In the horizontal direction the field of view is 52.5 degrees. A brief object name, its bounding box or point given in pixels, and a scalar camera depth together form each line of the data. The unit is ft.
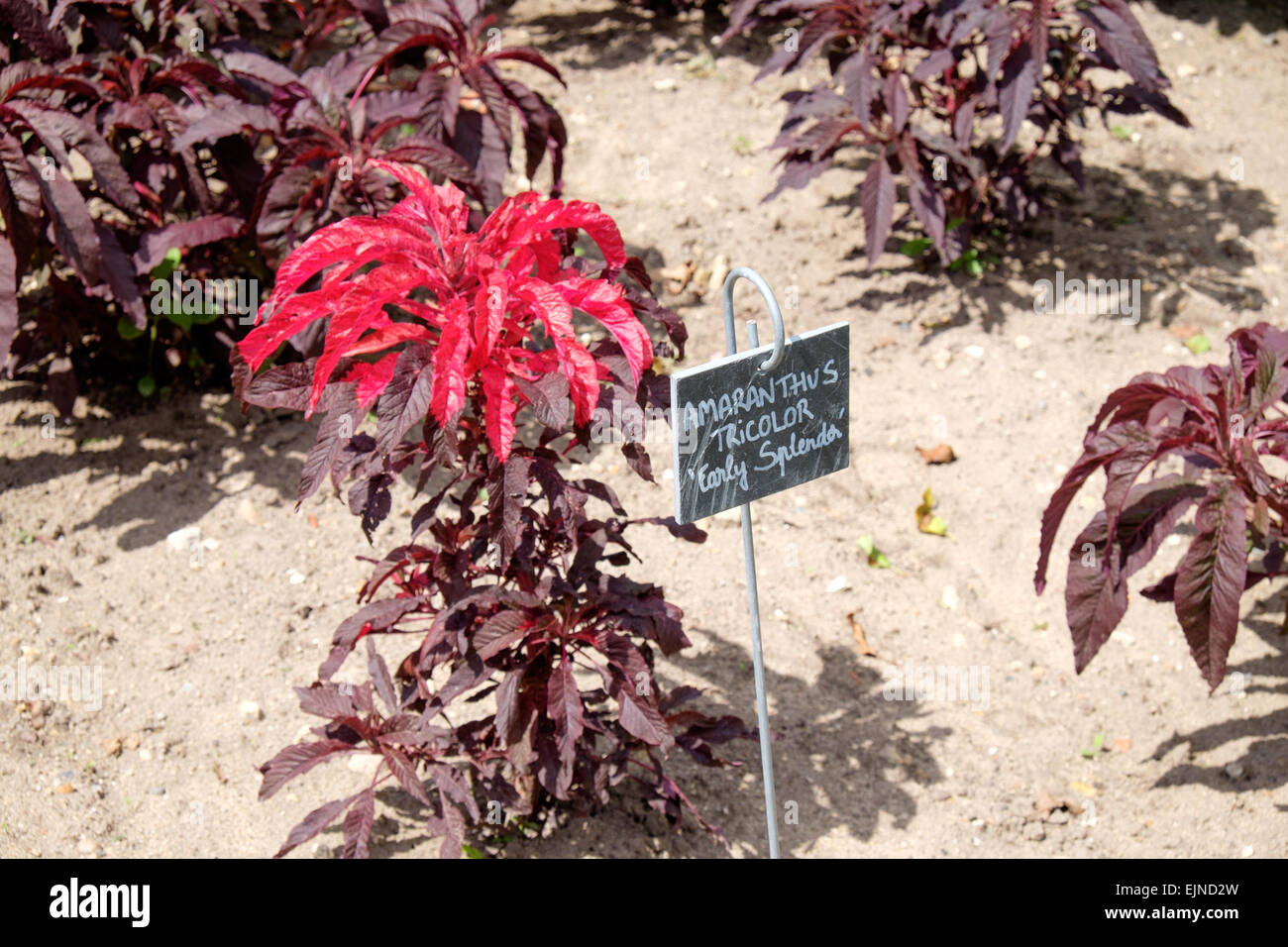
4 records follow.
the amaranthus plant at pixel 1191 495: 8.84
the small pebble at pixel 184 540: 11.76
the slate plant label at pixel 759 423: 7.41
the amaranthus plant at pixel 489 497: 7.27
